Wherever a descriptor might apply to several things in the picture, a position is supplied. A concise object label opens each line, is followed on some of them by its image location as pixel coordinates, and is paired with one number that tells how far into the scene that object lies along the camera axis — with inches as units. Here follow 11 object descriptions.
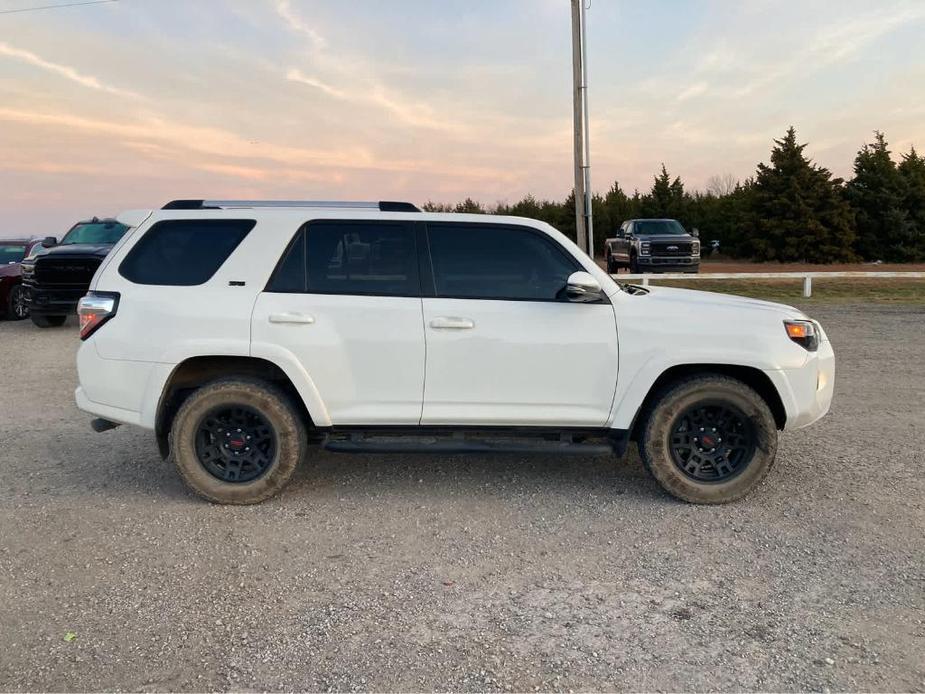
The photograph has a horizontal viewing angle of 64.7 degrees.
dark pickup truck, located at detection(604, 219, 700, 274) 858.8
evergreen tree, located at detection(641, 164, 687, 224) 1640.0
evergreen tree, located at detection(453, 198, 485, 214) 1411.5
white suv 178.5
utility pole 705.0
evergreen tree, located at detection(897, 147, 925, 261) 1393.9
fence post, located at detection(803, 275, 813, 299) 712.9
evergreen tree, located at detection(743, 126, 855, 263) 1407.5
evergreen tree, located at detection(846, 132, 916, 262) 1398.9
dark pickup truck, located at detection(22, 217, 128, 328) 509.0
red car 586.2
